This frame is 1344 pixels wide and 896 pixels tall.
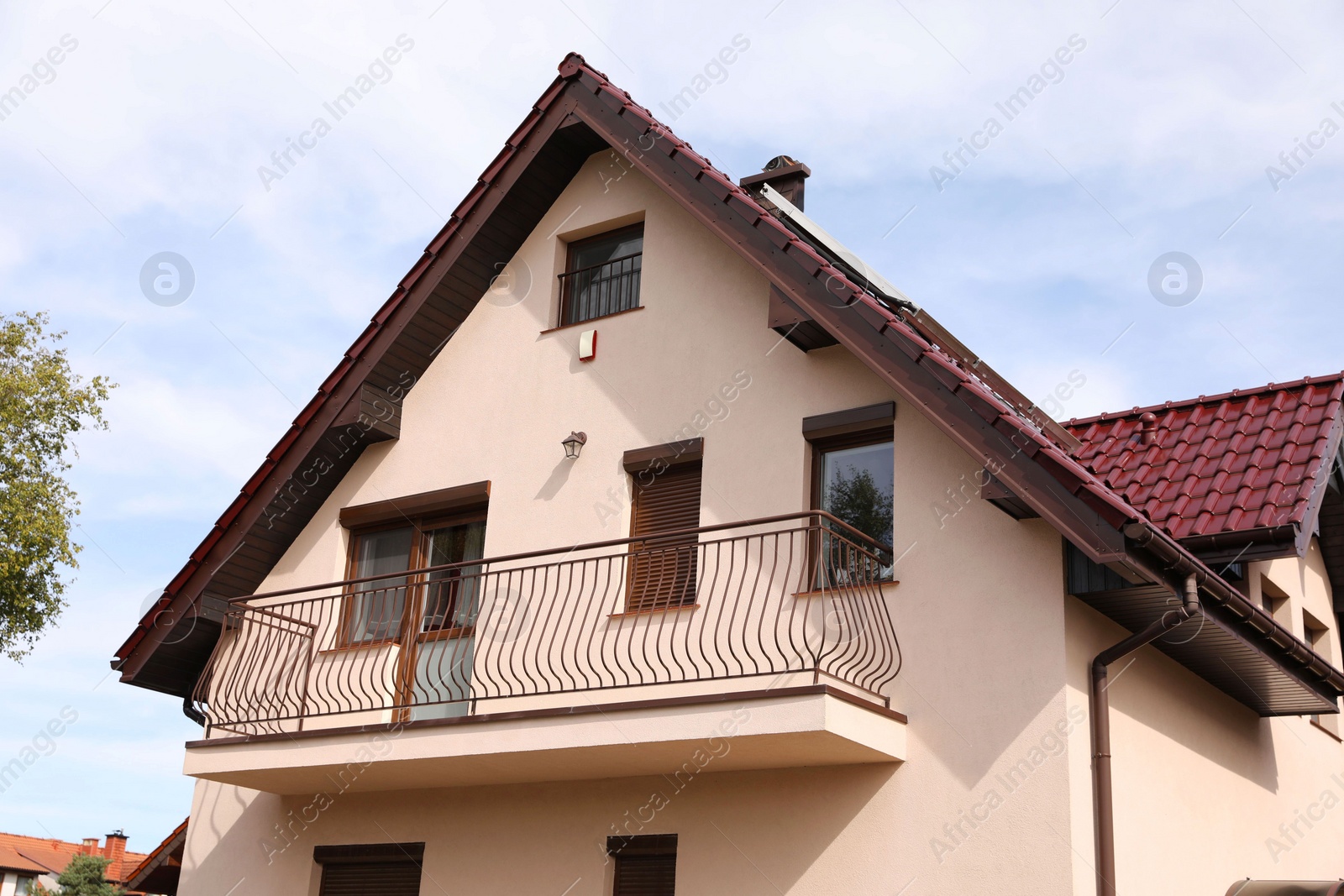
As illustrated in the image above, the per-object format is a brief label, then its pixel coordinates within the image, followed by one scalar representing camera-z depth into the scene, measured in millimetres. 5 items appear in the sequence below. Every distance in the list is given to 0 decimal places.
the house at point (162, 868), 14703
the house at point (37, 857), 49812
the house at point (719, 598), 9344
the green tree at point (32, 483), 23906
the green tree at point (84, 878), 39750
